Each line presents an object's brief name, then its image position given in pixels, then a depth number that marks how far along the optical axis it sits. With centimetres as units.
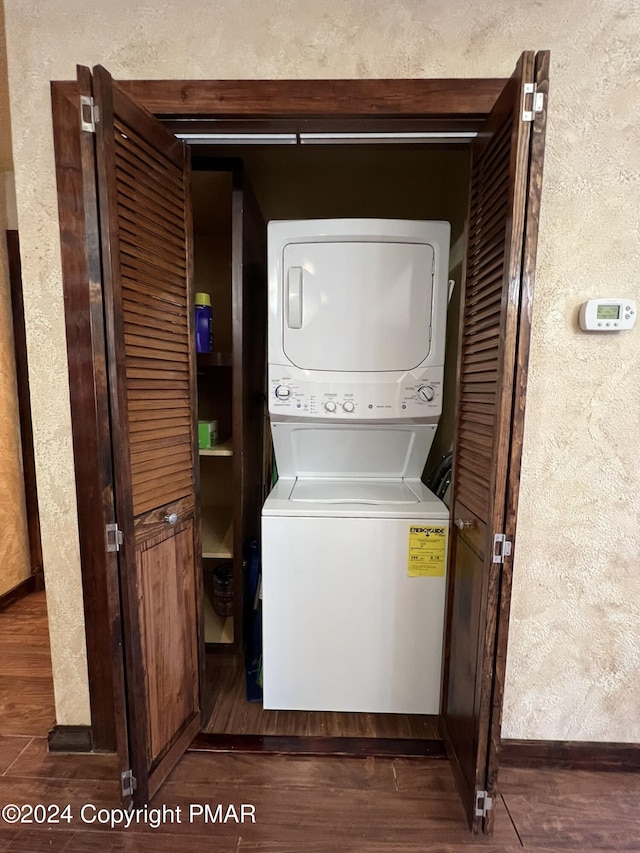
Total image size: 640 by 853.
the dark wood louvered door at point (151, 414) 101
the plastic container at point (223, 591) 188
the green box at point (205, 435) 171
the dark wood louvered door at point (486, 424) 93
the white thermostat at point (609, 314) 117
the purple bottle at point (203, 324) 166
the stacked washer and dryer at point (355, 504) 145
